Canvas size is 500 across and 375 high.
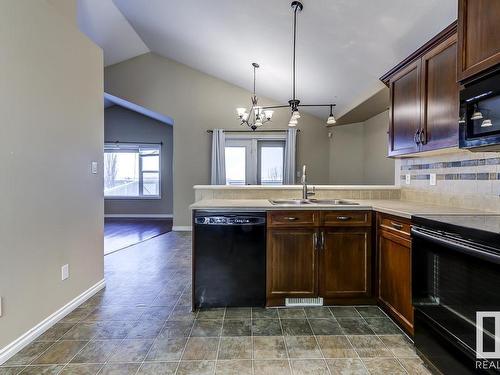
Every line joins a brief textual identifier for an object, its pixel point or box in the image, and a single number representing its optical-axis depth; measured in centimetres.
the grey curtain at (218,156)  621
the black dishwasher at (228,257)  231
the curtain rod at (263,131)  630
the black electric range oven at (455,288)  121
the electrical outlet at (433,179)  245
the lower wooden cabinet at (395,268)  192
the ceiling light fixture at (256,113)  393
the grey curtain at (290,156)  619
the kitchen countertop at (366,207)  195
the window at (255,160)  641
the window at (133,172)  792
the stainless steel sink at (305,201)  271
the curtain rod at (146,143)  784
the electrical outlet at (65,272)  223
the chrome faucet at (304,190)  285
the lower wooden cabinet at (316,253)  234
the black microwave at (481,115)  137
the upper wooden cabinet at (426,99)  184
